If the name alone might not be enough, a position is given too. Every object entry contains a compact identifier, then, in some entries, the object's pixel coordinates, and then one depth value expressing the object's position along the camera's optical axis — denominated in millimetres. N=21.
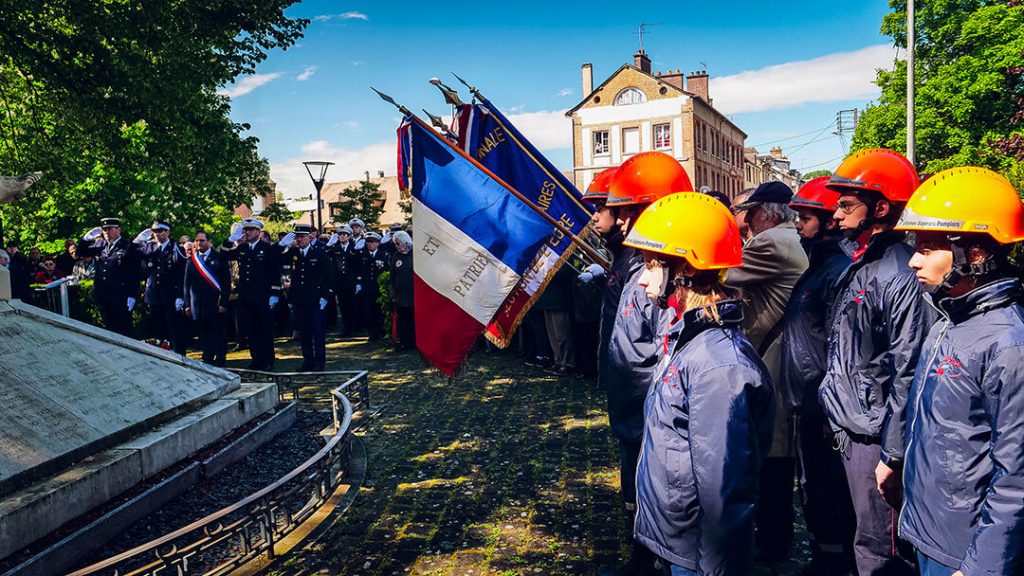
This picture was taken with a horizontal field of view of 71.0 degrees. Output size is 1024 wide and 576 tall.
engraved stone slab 5055
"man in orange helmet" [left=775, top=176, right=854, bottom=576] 3869
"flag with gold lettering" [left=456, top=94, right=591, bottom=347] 5867
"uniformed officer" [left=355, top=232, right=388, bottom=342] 14344
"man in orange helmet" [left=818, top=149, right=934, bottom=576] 3230
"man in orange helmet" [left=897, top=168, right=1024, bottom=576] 2186
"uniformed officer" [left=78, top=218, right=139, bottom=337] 11367
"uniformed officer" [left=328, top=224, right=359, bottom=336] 14477
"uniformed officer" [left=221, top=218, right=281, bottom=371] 10969
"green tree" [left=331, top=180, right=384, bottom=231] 36062
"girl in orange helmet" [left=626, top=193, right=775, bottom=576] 2453
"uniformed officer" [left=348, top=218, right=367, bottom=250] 14930
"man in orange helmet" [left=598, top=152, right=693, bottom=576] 3768
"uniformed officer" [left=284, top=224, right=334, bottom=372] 10664
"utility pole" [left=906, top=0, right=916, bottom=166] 21375
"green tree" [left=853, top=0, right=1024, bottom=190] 26141
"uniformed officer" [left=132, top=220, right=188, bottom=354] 11375
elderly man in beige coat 4262
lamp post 17500
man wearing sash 11141
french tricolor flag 4895
